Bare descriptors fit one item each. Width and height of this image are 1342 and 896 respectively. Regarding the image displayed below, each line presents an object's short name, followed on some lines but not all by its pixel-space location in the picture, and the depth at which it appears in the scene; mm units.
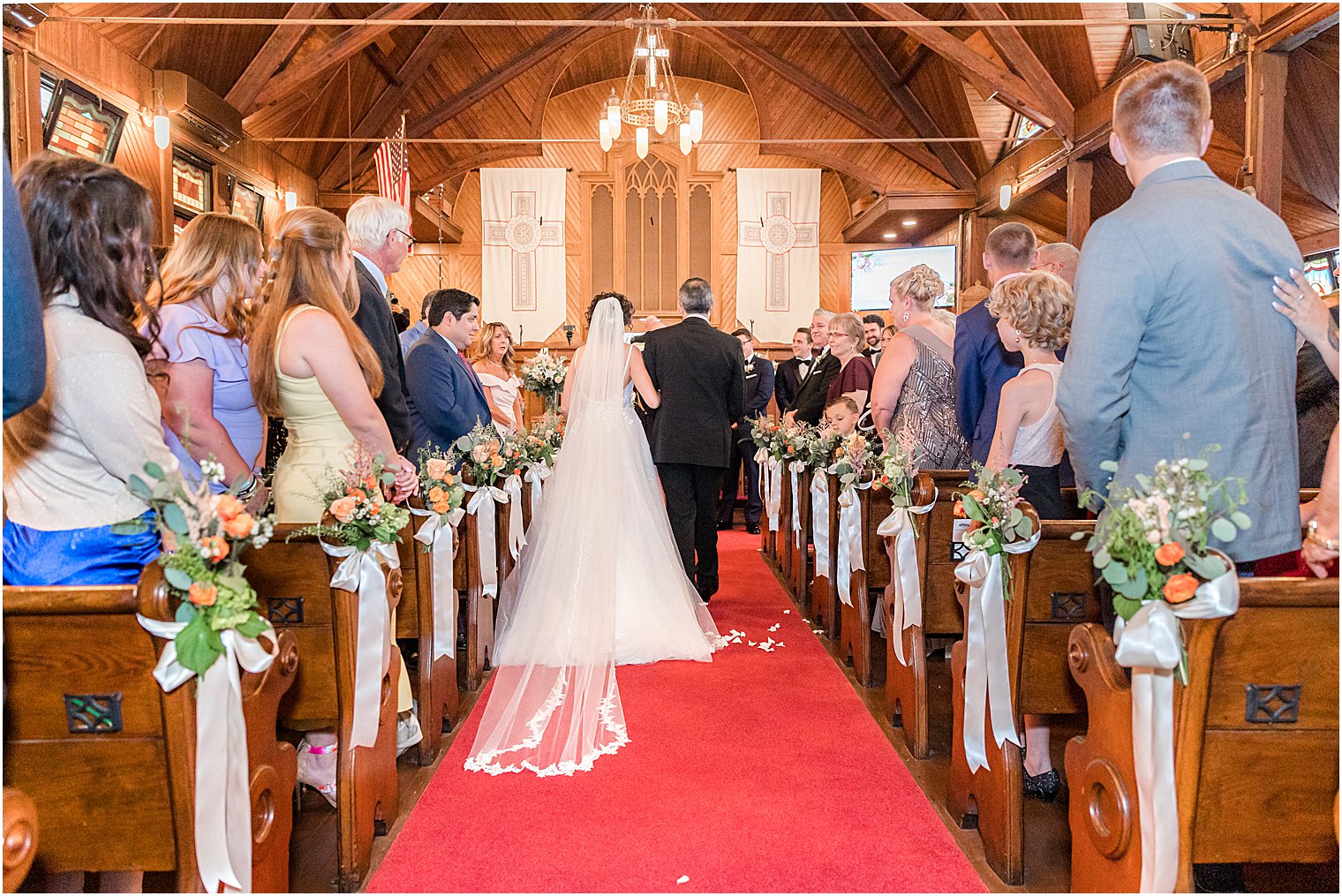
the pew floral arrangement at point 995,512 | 2504
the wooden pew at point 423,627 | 3277
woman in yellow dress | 2795
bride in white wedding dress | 4203
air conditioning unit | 8633
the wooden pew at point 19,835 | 1249
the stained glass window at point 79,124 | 6973
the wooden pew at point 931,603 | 3414
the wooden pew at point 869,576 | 4211
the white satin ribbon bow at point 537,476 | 5855
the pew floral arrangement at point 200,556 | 1721
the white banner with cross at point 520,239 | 13344
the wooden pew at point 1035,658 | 2561
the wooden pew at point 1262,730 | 1754
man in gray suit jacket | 2092
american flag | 10203
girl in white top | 2984
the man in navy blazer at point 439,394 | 4418
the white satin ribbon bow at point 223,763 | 1782
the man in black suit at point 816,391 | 6609
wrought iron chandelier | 8875
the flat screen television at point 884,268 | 13586
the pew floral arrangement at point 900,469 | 3428
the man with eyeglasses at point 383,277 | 3377
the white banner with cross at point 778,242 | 13430
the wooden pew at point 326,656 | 2512
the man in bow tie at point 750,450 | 9508
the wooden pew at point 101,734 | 1698
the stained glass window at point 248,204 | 10258
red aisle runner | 2533
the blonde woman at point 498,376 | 6355
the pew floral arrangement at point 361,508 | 2455
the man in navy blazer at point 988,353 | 3674
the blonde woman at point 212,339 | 2836
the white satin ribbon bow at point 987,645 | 2609
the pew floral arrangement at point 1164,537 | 1744
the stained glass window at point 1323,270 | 7580
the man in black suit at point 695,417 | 5734
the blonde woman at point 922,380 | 4359
